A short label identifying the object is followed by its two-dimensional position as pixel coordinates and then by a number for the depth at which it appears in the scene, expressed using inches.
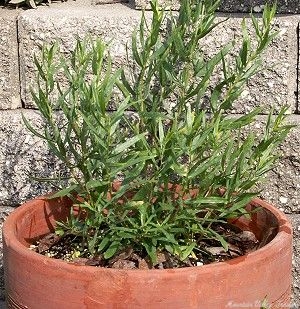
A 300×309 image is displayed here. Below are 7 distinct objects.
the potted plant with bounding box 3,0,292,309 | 58.1
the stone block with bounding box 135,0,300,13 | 80.0
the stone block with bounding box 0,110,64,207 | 83.0
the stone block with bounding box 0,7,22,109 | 82.2
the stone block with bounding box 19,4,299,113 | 78.9
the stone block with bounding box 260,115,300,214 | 80.1
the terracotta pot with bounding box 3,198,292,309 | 57.4
